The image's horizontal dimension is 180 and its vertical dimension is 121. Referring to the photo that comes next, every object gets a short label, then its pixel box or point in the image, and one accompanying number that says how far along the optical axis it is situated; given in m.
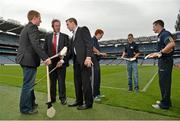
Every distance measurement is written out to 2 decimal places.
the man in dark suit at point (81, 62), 2.93
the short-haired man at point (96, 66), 3.54
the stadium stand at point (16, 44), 30.06
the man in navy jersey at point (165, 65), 2.83
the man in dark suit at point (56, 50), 3.24
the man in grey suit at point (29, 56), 2.60
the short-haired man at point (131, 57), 4.35
